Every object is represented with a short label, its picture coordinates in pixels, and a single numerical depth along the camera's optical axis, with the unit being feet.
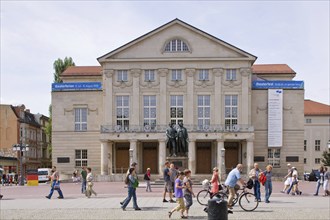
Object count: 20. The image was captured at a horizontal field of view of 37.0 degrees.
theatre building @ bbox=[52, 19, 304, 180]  184.65
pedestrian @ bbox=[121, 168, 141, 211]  62.28
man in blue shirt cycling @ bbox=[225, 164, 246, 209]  59.72
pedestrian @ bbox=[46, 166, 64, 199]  82.43
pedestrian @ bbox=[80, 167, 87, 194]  96.63
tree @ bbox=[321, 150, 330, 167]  270.05
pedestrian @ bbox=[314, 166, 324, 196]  89.03
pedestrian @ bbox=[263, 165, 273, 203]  73.05
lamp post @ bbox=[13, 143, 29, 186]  150.65
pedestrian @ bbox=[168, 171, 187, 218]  54.08
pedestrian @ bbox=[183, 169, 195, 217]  55.45
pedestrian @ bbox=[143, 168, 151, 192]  100.83
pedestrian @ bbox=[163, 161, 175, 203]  73.64
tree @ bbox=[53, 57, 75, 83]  251.56
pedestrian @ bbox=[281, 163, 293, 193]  89.87
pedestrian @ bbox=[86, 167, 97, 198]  81.71
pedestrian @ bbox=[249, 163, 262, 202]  71.97
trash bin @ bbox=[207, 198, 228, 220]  36.04
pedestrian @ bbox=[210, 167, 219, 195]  64.72
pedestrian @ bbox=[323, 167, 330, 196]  86.00
